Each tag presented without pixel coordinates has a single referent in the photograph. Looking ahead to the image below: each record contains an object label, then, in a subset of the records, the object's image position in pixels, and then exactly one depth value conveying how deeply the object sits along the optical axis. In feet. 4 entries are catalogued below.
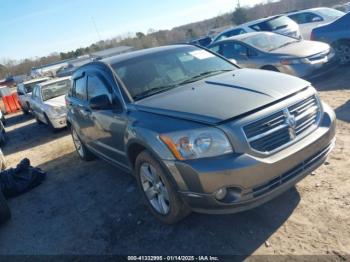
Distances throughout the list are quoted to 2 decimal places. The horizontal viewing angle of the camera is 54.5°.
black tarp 19.15
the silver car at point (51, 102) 32.68
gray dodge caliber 9.78
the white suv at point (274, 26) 38.93
